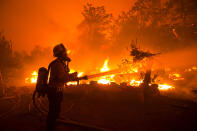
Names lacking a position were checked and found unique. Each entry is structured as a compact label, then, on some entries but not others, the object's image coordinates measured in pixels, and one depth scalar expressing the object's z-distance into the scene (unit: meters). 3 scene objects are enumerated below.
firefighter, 4.04
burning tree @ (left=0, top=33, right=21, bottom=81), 23.44
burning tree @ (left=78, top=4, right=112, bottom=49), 33.22
